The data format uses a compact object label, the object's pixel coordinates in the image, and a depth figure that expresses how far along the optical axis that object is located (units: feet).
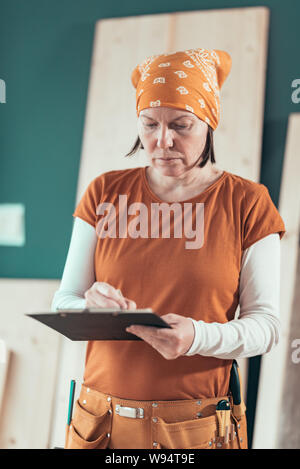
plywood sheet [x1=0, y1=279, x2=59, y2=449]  8.06
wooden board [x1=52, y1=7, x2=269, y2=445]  7.98
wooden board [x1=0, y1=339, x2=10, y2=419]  8.15
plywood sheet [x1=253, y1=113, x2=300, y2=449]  7.16
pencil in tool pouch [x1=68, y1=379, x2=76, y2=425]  4.11
